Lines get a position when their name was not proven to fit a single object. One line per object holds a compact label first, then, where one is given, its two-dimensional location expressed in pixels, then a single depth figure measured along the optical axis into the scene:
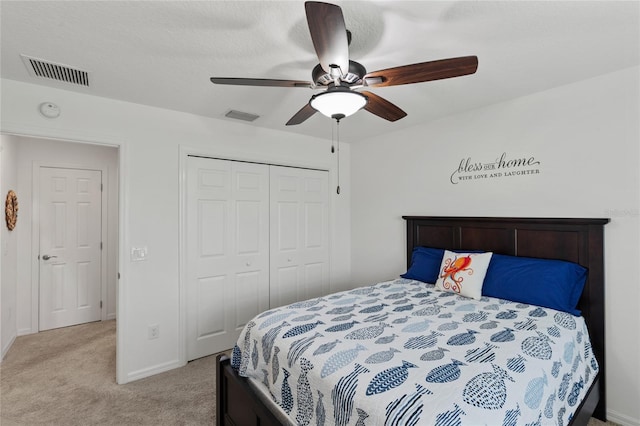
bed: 1.22
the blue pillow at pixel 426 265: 2.86
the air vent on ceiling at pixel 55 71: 1.97
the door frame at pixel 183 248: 2.93
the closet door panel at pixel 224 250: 3.04
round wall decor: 3.18
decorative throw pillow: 2.40
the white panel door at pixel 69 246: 3.78
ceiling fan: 1.24
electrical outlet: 2.77
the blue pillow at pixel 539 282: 2.14
